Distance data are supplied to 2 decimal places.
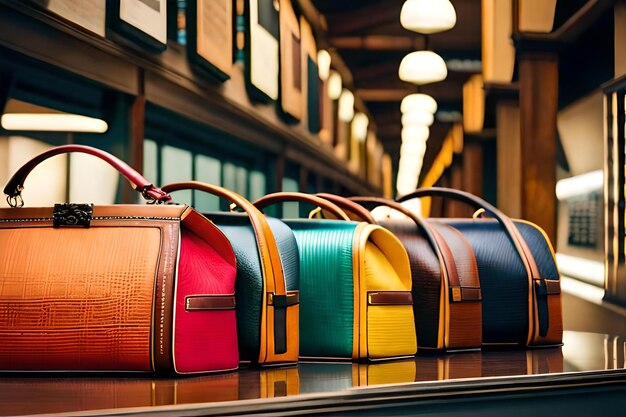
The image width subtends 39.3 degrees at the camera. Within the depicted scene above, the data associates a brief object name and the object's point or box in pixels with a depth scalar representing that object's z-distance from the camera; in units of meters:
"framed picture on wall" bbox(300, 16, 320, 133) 4.21
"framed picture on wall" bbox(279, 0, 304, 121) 3.63
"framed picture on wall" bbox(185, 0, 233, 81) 2.58
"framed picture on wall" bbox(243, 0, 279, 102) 3.08
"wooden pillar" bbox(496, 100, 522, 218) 6.03
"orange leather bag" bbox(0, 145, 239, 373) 1.37
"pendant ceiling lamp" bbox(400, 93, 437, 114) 6.03
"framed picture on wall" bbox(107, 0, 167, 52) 2.07
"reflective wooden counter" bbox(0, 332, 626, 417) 1.16
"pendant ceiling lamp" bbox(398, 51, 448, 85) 4.81
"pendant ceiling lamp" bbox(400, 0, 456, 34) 4.15
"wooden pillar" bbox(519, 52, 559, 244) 4.34
